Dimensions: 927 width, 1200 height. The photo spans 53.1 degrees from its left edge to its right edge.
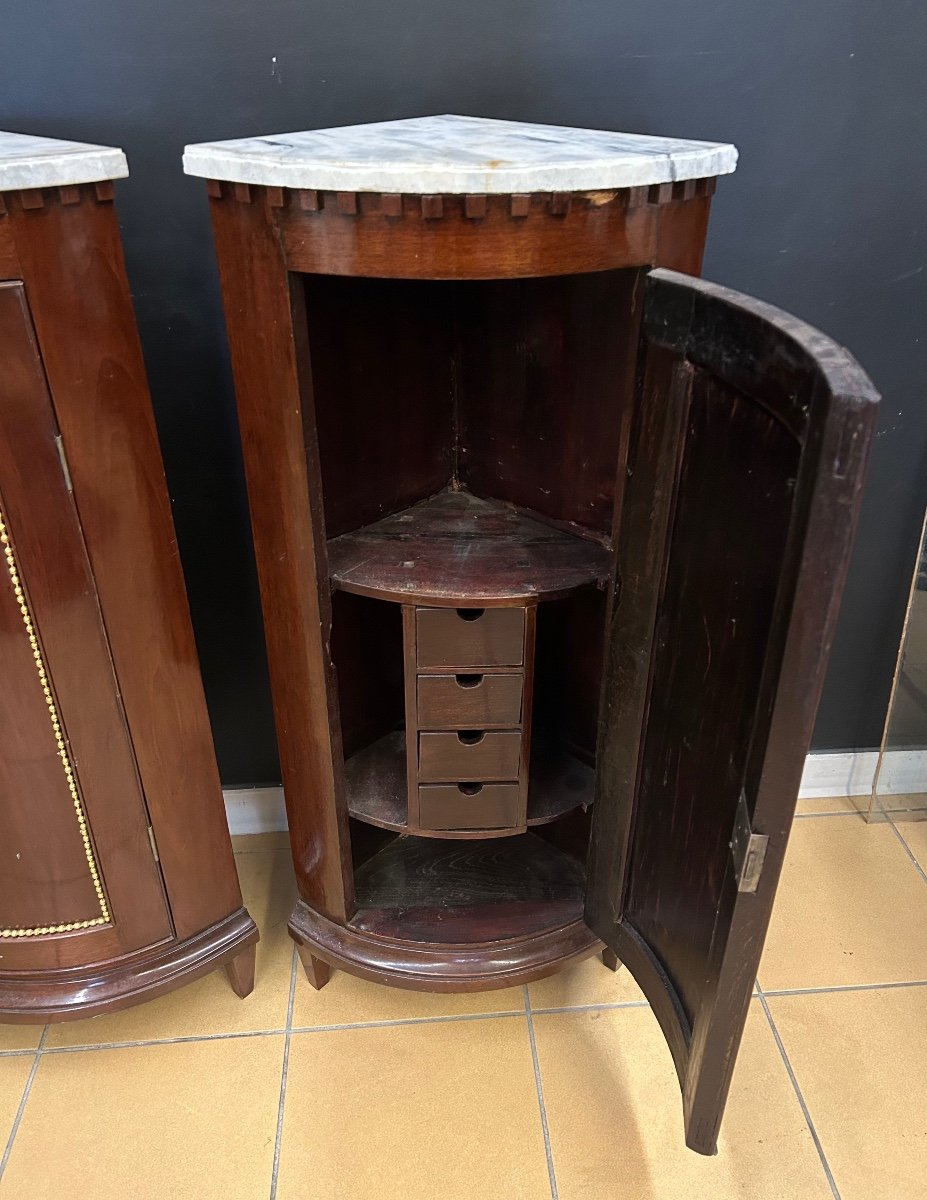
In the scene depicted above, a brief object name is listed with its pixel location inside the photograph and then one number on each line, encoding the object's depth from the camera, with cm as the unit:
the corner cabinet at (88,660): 94
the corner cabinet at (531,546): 81
